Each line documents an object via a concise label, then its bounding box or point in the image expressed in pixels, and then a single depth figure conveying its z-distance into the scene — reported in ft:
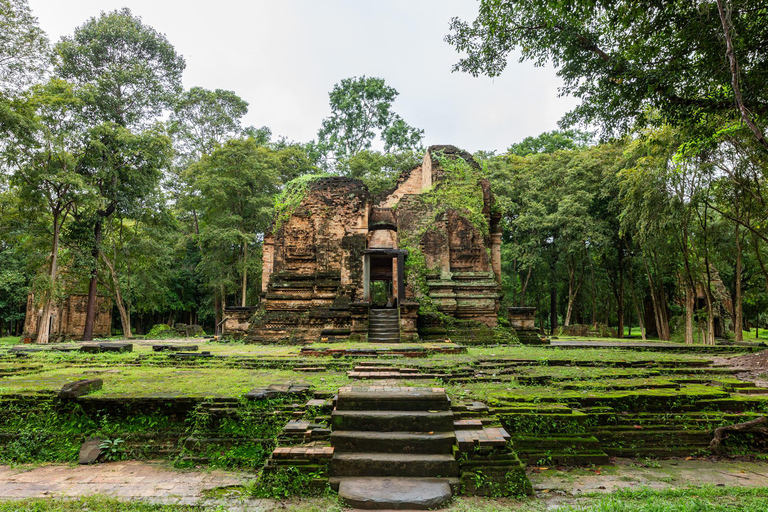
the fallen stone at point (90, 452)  15.66
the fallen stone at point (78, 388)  17.72
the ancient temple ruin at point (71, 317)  76.54
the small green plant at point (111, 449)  15.99
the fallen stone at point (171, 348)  35.60
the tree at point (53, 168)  53.72
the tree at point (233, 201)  75.05
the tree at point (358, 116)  101.04
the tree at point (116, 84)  62.18
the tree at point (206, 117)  95.09
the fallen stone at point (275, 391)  17.53
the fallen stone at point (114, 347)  37.37
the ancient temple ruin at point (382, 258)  44.62
